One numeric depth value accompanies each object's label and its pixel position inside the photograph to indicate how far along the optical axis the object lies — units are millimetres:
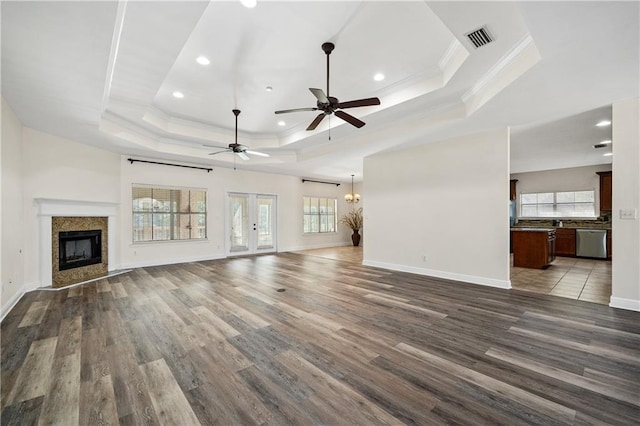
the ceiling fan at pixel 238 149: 5336
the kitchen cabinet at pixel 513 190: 9234
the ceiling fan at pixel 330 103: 3135
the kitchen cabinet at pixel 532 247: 6211
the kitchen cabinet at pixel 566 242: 7851
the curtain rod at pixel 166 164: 6537
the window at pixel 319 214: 10398
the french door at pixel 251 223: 8461
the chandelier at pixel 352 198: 11414
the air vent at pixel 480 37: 2564
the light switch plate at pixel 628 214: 3592
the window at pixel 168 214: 6773
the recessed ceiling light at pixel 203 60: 3420
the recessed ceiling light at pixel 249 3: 2490
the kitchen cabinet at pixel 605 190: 7369
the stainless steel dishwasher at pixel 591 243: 7352
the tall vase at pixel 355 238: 11102
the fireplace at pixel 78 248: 5203
